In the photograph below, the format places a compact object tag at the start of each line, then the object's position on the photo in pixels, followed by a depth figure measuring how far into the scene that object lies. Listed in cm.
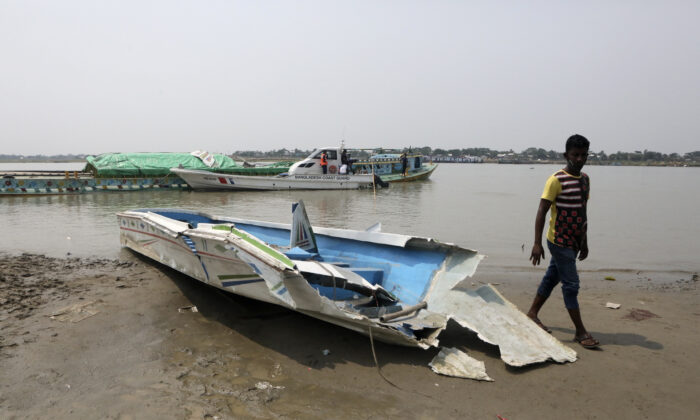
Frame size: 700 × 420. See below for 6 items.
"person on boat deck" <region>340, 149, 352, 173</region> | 2548
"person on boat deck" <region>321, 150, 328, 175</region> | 2472
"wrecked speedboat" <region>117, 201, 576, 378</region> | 341
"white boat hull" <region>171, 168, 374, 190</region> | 2227
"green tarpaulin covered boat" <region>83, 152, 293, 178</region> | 2236
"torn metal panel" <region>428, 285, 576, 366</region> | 334
